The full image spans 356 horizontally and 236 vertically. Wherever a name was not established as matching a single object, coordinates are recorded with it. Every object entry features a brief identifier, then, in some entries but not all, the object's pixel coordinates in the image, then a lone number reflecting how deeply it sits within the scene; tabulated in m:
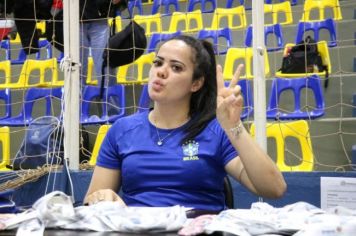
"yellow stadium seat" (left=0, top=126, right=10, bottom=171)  5.27
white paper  3.20
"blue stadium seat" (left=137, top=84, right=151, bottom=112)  4.92
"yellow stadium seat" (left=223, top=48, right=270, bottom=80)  5.99
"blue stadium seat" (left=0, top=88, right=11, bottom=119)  6.36
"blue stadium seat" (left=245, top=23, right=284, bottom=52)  6.73
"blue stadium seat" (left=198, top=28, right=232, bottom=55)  6.95
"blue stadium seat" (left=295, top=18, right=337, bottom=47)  6.64
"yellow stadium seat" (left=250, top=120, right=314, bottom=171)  4.24
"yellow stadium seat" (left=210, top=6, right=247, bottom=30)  7.63
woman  2.11
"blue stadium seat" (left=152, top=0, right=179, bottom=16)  9.46
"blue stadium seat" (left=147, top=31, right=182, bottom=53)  7.38
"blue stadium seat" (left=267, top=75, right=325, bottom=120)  4.86
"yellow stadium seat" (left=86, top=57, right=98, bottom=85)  6.13
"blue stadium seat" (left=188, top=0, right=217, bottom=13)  9.34
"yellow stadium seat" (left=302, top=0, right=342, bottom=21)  7.17
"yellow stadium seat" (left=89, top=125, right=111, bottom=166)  4.40
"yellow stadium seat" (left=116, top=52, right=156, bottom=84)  6.50
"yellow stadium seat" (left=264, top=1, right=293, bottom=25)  7.45
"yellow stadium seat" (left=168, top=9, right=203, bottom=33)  8.07
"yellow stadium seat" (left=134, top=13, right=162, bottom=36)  8.16
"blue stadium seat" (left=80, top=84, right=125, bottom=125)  5.65
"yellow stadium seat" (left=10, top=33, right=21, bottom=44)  8.49
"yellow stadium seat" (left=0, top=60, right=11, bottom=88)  7.12
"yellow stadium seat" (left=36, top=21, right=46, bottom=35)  7.70
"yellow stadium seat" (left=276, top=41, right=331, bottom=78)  5.42
